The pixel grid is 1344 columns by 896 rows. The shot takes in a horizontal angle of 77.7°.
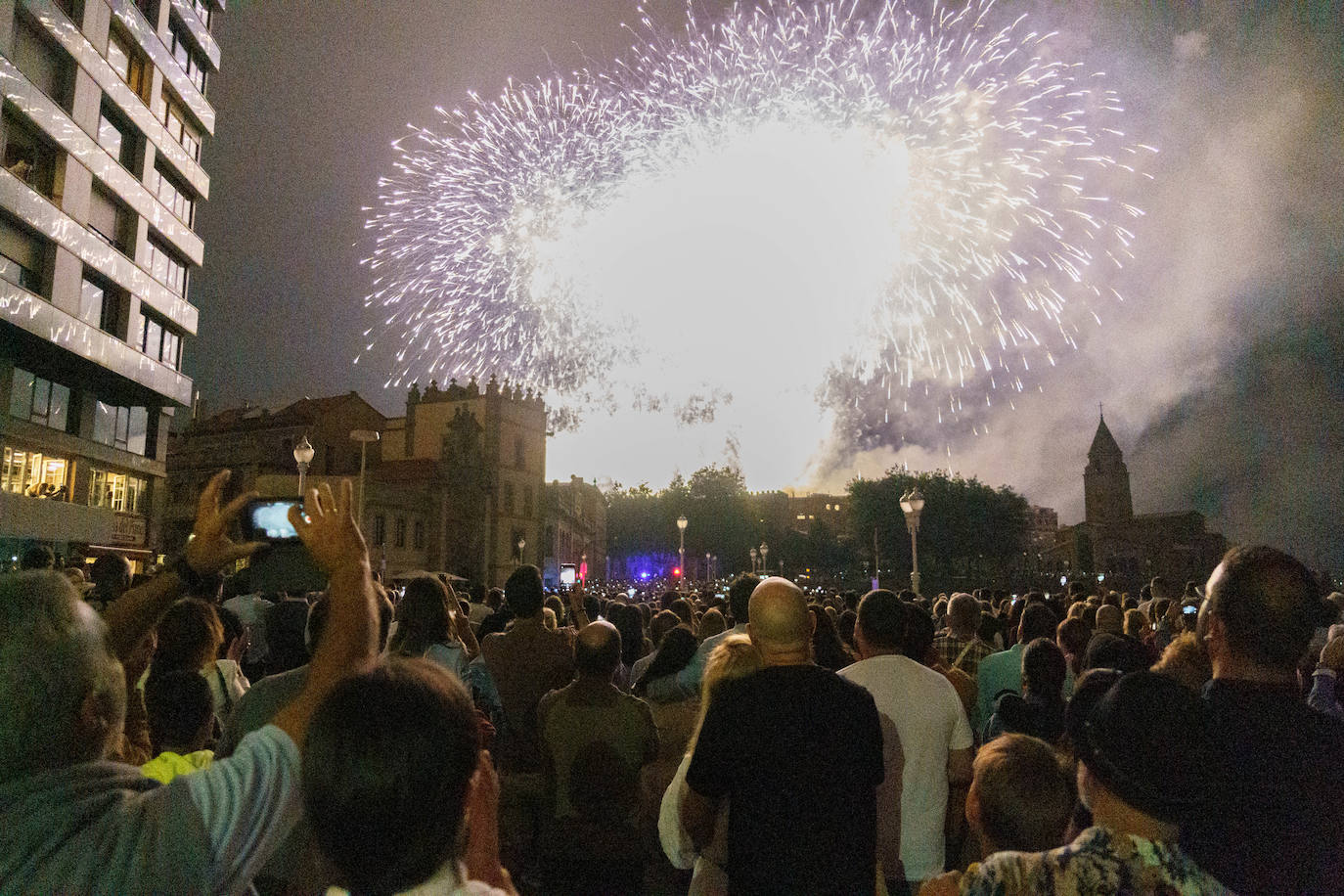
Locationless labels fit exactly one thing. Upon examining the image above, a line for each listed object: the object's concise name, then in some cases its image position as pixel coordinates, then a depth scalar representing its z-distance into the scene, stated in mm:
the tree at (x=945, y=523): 69875
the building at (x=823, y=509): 180250
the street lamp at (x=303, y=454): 19703
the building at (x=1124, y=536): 109250
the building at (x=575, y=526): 64750
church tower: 124000
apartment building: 24531
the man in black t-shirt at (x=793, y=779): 2943
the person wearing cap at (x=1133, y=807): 2189
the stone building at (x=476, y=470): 54656
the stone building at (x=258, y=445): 51500
